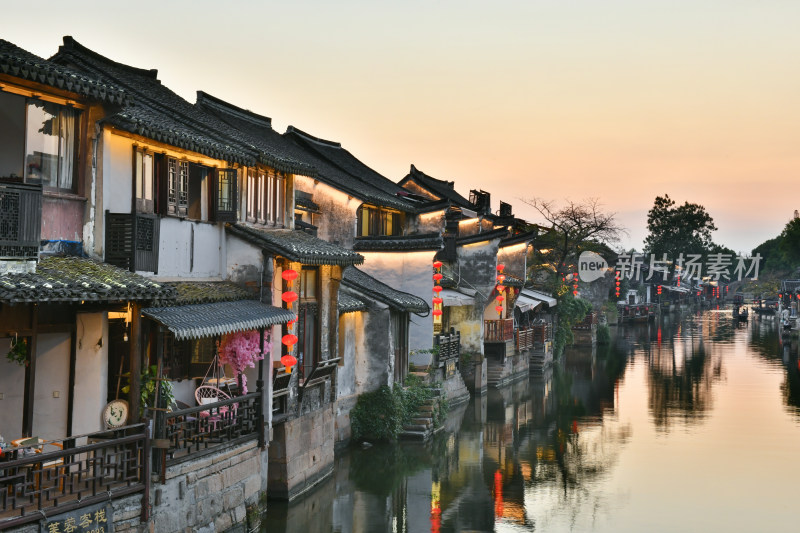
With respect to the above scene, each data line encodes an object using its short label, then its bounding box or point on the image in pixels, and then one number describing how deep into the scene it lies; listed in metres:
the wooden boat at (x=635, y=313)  90.56
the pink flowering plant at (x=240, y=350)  16.25
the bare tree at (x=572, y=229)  55.97
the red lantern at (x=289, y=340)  17.83
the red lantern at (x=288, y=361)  17.88
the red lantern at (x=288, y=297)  17.45
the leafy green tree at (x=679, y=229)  123.00
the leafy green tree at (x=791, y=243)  112.06
